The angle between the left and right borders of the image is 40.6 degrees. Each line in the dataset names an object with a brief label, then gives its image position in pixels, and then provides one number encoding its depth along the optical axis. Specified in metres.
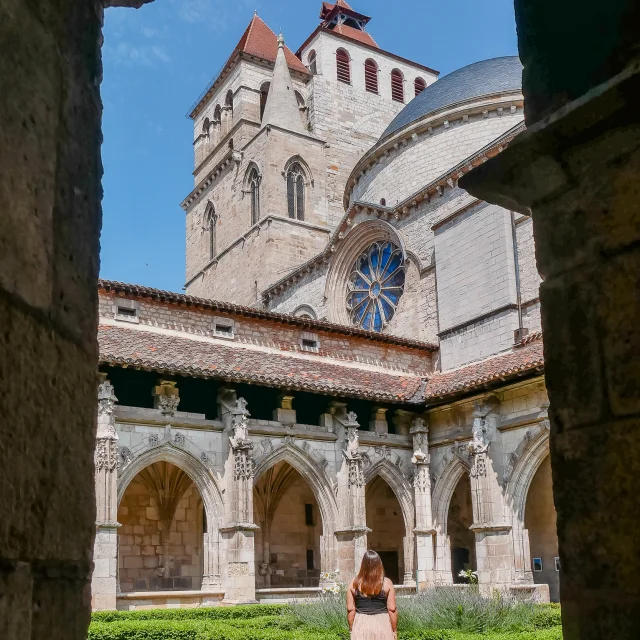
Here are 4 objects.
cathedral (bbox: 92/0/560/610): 15.47
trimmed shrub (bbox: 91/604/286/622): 12.88
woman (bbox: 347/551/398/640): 6.52
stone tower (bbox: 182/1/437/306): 31.72
